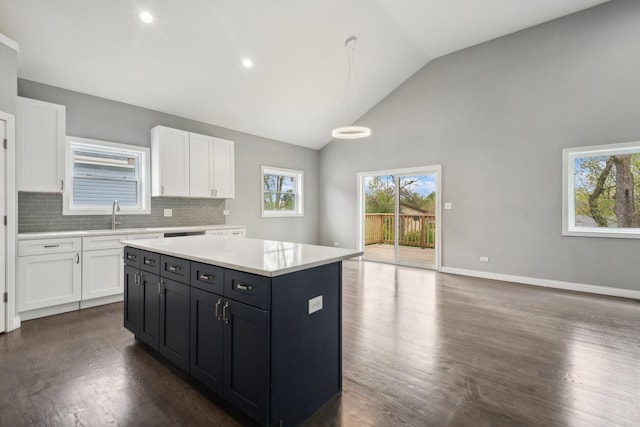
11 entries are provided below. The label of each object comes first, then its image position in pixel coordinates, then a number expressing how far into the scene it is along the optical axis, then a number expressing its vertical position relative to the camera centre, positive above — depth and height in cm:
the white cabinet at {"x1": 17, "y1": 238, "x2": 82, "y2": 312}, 303 -67
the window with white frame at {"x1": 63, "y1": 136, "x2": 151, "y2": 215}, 386 +49
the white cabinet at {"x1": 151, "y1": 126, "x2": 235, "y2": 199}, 439 +77
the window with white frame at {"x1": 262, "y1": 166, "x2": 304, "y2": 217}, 654 +48
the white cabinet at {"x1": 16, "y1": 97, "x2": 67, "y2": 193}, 314 +74
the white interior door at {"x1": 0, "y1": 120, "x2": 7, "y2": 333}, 277 -27
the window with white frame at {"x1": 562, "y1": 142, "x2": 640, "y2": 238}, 407 +34
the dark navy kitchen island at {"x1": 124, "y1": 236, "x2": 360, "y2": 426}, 149 -65
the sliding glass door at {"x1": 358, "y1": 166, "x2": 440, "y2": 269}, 584 -3
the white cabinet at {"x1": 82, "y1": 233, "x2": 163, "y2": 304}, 342 -66
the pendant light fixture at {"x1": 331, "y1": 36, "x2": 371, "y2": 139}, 421 +248
